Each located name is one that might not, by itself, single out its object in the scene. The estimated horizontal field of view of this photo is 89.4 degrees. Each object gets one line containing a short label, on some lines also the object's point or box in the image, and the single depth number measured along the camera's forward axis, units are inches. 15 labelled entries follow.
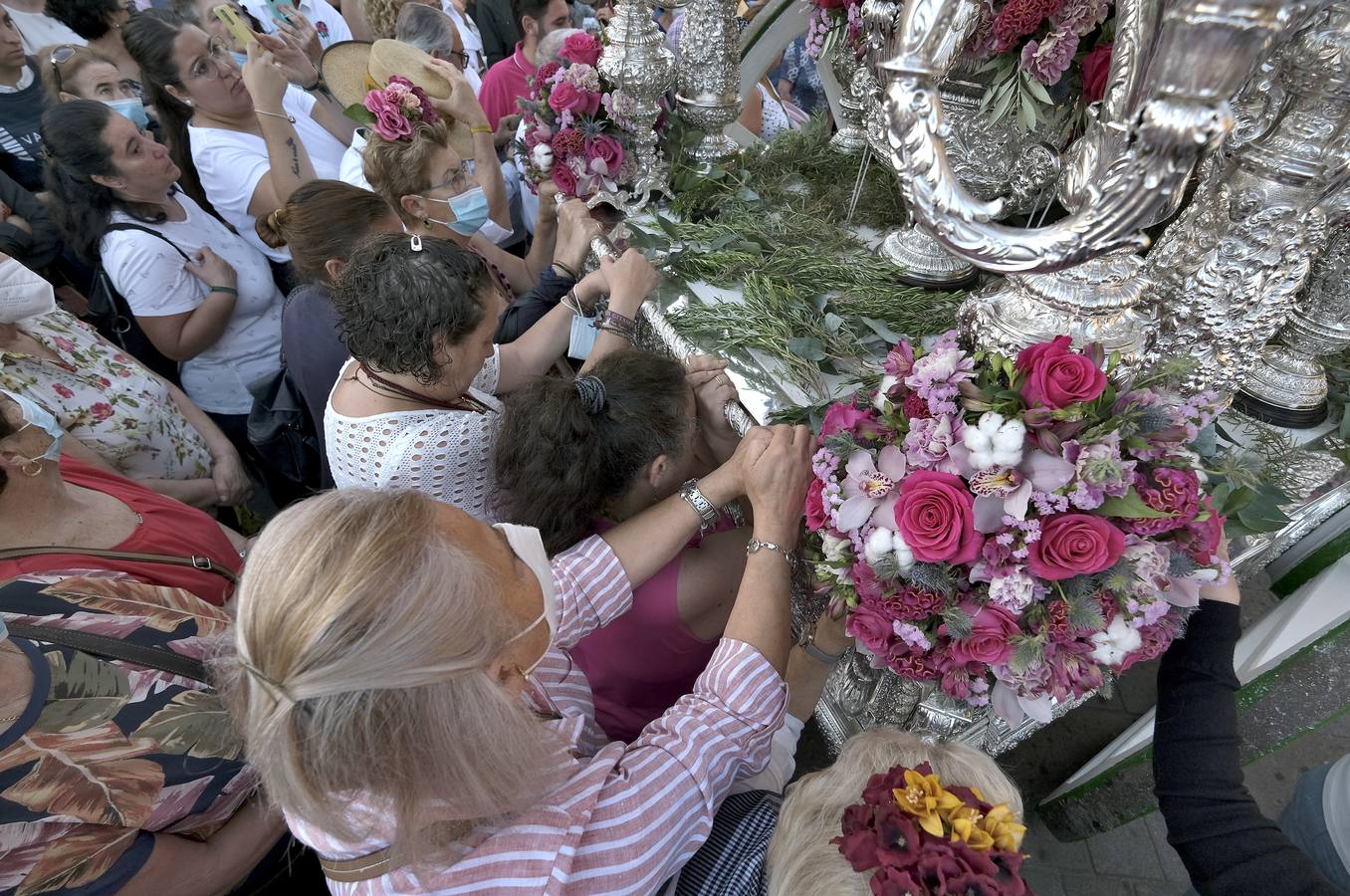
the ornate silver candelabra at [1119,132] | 23.8
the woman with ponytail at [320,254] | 66.8
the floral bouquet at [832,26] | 63.1
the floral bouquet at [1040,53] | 48.7
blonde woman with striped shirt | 26.7
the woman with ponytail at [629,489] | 48.6
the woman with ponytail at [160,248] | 74.6
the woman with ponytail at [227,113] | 89.3
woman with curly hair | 52.3
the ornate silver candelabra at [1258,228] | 37.9
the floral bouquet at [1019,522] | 32.6
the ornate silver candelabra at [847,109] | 72.6
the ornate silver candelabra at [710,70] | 71.5
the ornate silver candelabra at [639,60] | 70.4
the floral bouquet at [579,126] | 73.7
